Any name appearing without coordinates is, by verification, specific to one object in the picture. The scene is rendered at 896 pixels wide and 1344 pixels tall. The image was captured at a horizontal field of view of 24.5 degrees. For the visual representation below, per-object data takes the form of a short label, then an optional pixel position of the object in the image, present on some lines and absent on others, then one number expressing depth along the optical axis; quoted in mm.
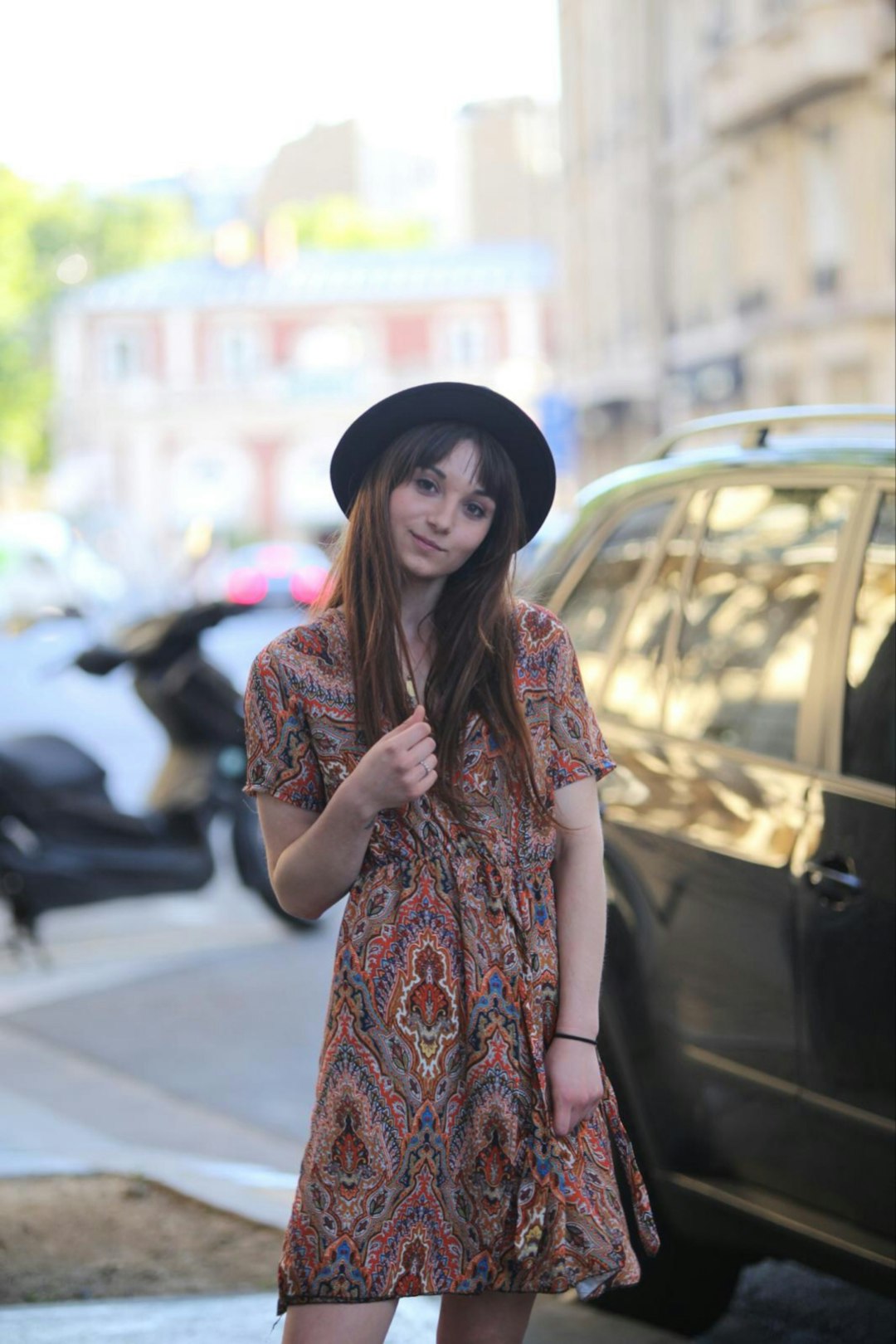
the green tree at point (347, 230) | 86312
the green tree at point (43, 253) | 62750
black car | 3467
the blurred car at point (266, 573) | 35438
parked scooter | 8078
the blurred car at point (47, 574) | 32938
